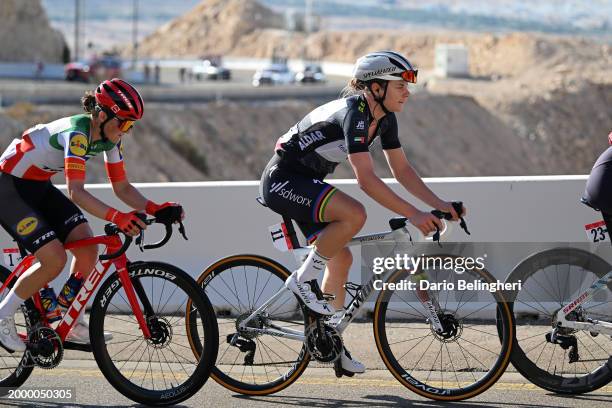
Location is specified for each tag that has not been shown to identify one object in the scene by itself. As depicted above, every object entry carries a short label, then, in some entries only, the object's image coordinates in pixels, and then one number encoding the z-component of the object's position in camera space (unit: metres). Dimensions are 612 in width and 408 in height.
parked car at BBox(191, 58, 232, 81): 174.37
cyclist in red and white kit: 12.76
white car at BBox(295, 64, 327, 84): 165.50
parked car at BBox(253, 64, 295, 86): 161.75
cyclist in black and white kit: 12.54
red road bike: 12.79
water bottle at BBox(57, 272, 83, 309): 13.18
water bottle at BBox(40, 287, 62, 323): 13.23
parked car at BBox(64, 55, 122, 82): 136.37
